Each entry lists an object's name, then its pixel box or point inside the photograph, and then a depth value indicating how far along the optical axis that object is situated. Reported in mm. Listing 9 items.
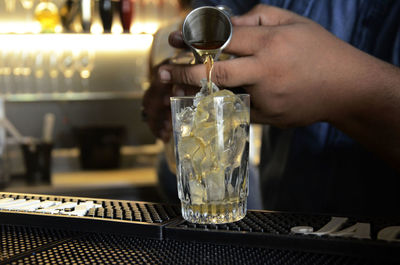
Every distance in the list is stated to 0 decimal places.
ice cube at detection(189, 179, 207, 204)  670
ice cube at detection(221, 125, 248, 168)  661
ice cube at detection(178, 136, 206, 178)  660
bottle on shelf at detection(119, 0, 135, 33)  3393
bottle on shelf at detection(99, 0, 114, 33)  3359
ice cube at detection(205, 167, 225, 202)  665
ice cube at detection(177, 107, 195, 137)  662
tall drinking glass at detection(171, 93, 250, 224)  647
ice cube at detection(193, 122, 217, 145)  646
